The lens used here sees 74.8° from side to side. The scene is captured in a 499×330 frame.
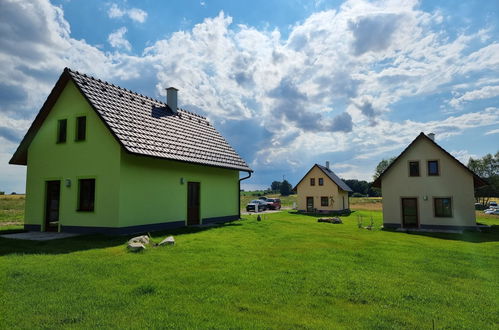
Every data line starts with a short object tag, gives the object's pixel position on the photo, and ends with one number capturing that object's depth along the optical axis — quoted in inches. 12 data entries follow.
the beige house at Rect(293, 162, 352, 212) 1605.6
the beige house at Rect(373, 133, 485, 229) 812.0
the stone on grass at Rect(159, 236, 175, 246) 407.4
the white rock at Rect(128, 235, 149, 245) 402.0
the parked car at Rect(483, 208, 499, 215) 1811.0
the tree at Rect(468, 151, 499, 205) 2647.6
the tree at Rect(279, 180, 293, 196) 4338.1
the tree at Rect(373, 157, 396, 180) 3478.3
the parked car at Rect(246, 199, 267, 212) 1496.1
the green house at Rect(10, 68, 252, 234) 504.7
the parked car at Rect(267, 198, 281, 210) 1678.2
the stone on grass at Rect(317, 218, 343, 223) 992.7
